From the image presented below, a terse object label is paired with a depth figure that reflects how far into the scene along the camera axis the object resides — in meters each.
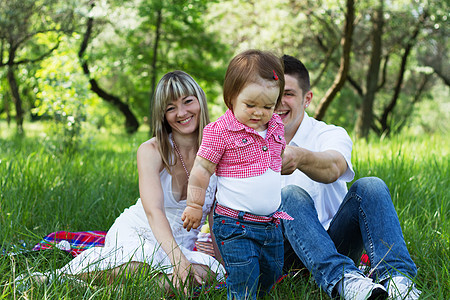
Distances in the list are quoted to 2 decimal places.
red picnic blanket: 2.67
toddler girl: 1.85
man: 2.03
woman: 2.36
